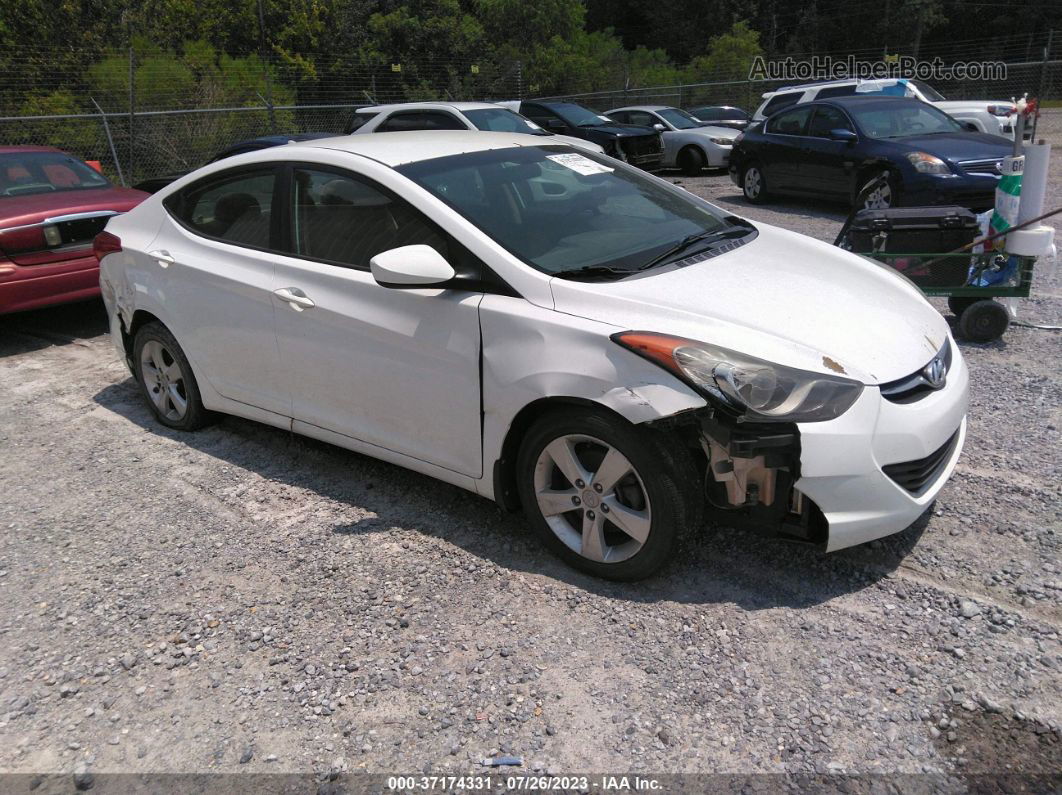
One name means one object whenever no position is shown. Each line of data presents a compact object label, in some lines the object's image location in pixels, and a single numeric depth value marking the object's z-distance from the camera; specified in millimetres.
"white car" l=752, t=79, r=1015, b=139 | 13570
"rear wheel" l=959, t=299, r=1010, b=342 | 5742
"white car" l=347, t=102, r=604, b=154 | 12938
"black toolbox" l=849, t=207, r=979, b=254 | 6012
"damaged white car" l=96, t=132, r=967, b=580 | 2965
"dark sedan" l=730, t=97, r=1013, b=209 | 9578
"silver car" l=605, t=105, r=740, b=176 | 16547
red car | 6598
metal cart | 5637
